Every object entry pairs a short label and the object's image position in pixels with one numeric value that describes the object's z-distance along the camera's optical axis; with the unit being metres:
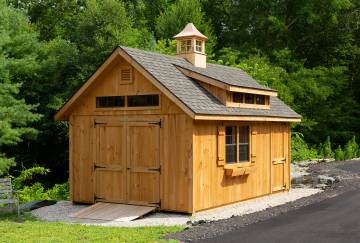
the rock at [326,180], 19.55
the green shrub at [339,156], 29.17
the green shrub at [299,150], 30.11
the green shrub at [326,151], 31.34
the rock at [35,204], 15.11
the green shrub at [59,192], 20.73
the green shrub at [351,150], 30.01
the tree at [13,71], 20.42
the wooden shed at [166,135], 13.23
